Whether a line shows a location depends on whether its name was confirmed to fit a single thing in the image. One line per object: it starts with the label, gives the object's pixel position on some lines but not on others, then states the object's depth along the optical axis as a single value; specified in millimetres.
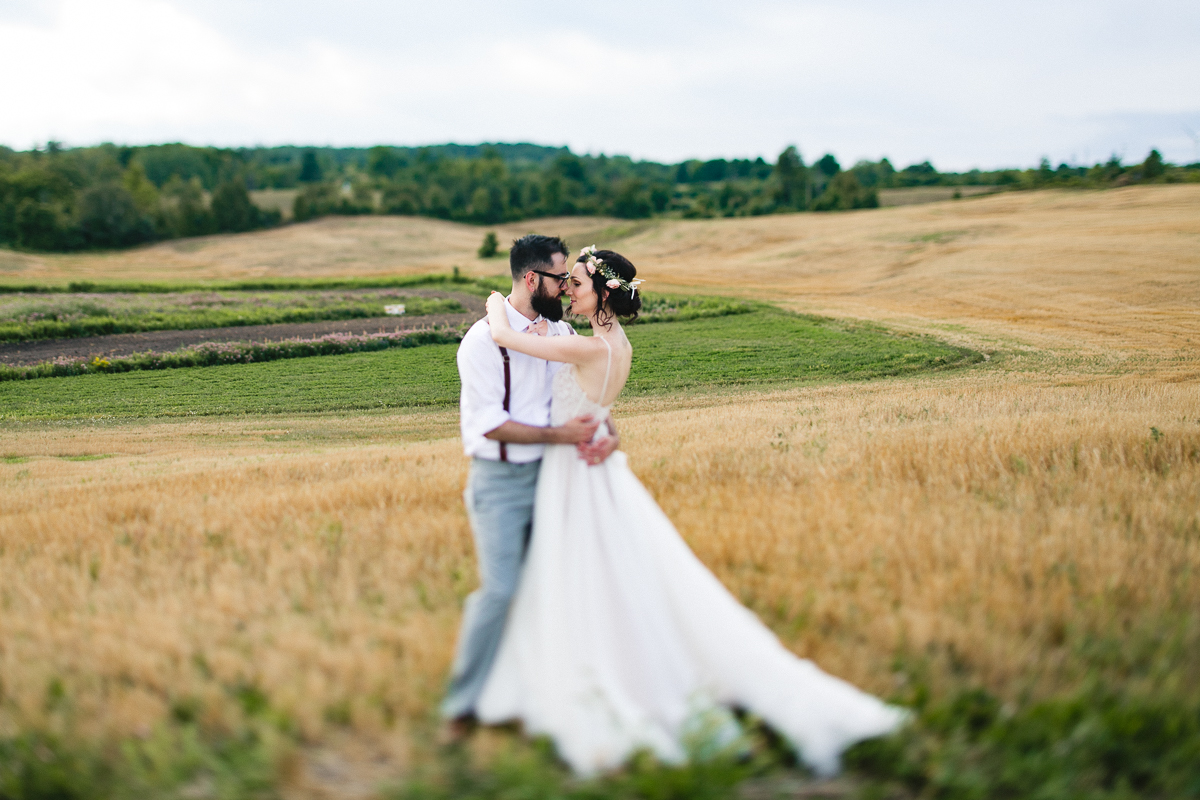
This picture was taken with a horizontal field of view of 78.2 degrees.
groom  4098
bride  3578
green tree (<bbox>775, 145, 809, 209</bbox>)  119625
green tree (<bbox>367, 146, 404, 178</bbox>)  189250
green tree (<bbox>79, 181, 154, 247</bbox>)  98562
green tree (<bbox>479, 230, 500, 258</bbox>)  83375
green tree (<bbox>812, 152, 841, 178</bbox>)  166875
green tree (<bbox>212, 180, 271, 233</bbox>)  107938
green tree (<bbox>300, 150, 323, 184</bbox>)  180625
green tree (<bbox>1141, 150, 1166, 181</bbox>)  81125
